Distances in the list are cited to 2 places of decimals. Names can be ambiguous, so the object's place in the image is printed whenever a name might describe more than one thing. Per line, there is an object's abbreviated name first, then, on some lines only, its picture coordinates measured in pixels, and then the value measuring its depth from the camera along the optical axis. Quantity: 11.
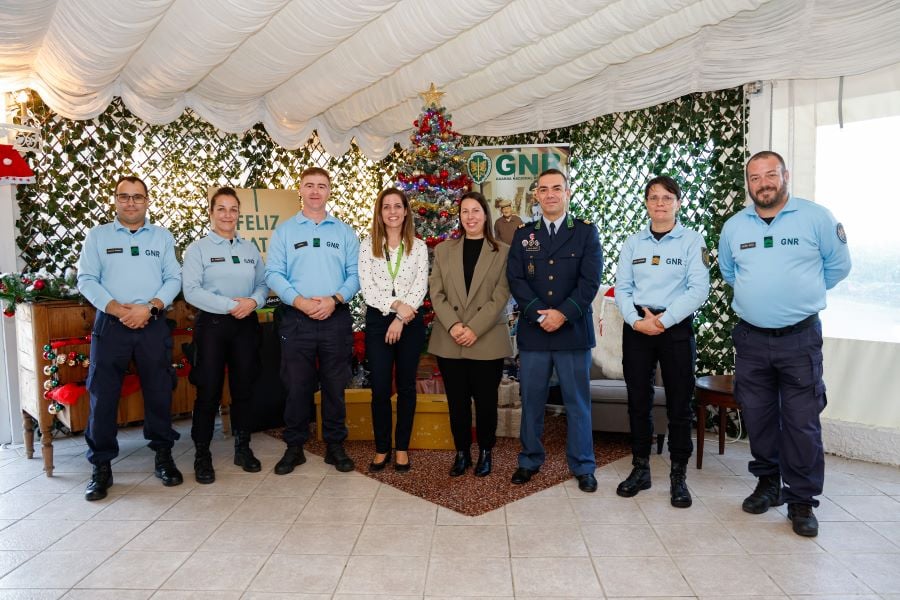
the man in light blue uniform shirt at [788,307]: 2.89
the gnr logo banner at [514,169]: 5.66
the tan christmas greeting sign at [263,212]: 5.75
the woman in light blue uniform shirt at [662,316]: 3.18
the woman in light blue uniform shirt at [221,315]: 3.64
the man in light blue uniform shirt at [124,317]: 3.42
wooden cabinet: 3.76
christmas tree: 4.88
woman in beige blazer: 3.42
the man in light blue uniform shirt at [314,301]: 3.63
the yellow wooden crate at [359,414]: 4.29
